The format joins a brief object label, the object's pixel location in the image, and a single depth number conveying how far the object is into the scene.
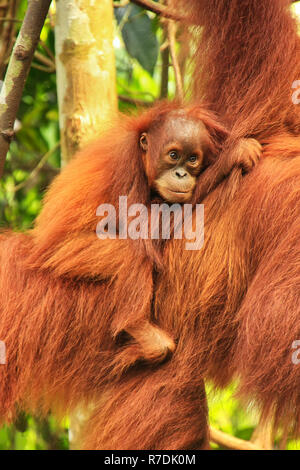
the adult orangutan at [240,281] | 5.11
